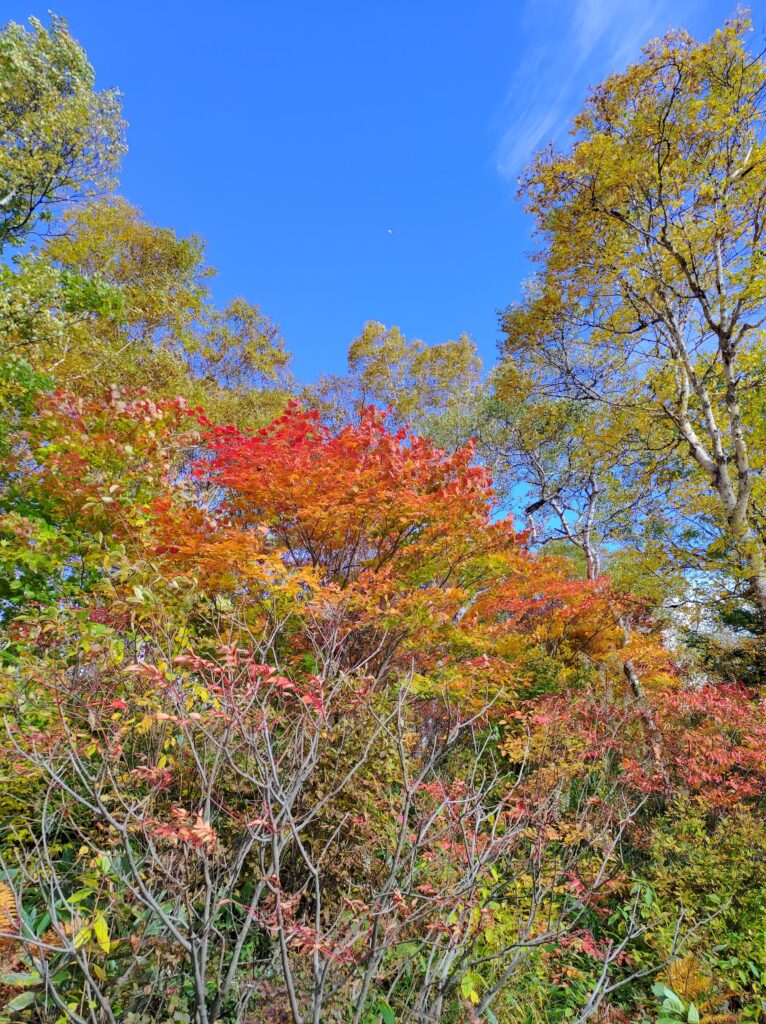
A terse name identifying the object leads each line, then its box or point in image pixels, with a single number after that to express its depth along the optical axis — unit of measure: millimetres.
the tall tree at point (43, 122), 8453
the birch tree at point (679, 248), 5809
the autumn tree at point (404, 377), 18375
